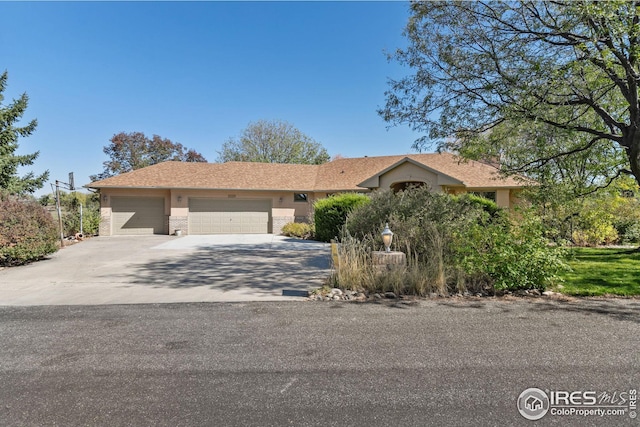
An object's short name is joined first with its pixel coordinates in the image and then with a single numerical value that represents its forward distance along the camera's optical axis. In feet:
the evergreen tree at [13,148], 60.34
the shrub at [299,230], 63.12
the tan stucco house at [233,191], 64.80
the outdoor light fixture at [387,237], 23.58
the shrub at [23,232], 34.22
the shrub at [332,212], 53.11
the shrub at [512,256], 21.39
